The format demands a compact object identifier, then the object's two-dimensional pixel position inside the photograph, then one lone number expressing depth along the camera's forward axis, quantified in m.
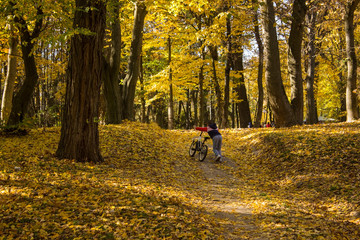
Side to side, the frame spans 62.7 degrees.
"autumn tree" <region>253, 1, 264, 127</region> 20.58
